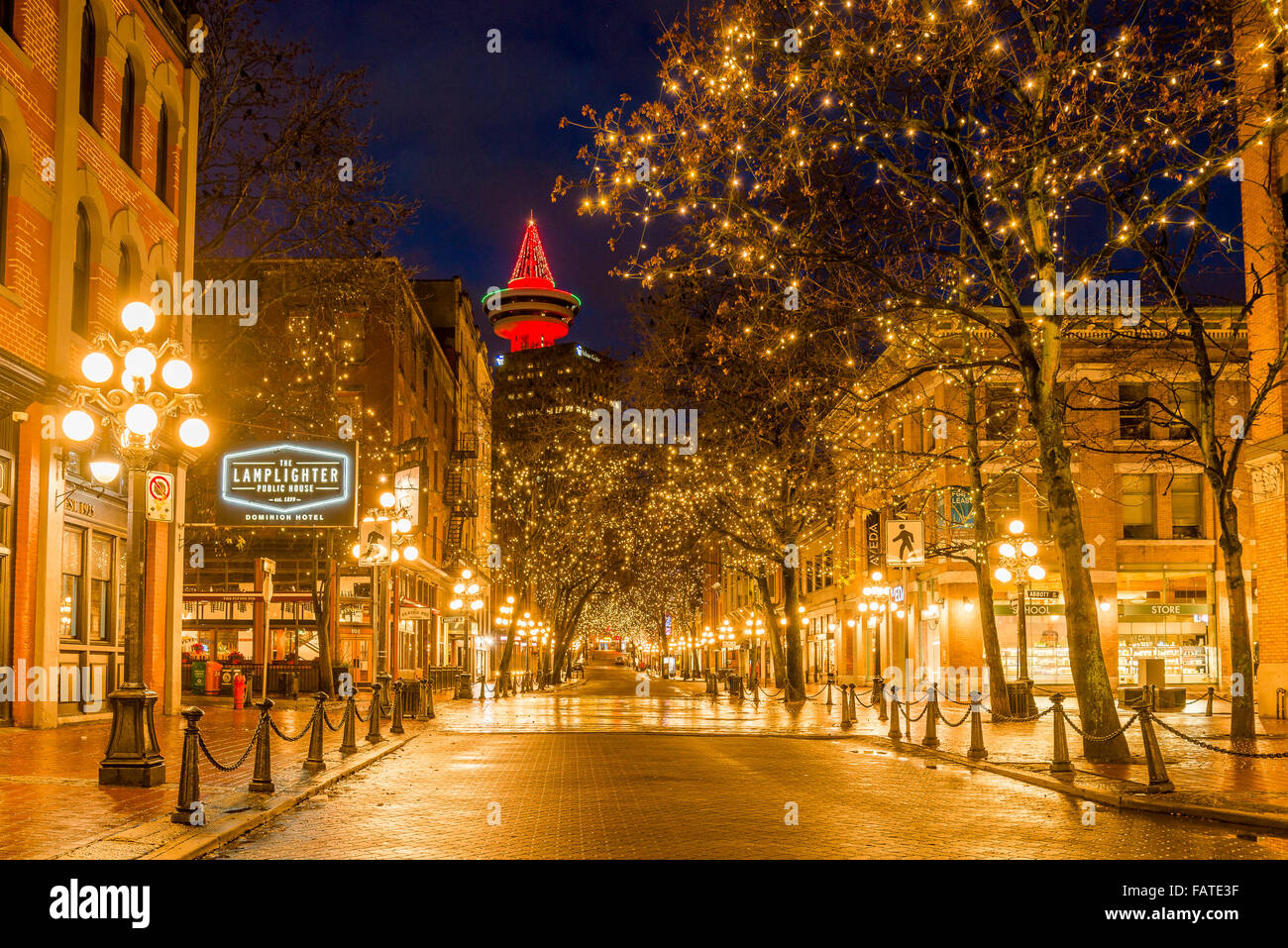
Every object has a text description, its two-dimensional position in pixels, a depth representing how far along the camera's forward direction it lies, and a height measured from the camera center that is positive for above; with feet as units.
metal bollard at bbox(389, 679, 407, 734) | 75.87 -7.69
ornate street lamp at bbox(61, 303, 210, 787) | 40.75 +5.81
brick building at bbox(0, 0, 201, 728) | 59.88 +18.84
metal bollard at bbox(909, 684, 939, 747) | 67.19 -7.21
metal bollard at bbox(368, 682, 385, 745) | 68.67 -7.13
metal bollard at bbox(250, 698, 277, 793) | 41.14 -5.56
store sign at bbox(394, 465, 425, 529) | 102.17 +9.35
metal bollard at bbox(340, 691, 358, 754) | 59.06 -6.65
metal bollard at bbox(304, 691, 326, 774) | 49.98 -6.13
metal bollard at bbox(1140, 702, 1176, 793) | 43.68 -6.35
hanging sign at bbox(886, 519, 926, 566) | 72.79 +3.00
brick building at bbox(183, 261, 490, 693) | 98.59 +16.24
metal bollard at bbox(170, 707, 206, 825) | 33.53 -4.93
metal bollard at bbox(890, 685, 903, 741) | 72.08 -7.64
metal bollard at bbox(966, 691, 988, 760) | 59.21 -7.04
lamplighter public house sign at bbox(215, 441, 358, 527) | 82.23 +7.66
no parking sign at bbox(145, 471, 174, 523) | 45.44 +4.03
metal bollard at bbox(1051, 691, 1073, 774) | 50.67 -6.78
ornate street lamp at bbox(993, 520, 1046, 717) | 88.69 +1.20
